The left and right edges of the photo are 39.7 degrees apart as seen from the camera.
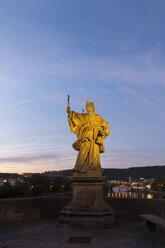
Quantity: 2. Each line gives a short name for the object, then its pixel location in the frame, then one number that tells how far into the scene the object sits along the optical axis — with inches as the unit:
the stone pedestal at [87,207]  351.9
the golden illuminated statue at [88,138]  398.9
